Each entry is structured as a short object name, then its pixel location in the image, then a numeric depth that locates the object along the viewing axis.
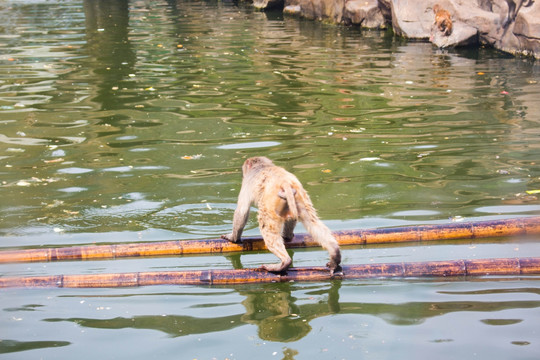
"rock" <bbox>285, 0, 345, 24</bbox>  41.00
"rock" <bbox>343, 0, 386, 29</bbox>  38.78
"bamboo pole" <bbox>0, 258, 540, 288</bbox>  10.75
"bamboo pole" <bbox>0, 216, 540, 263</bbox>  11.80
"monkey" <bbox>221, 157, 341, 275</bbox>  10.49
